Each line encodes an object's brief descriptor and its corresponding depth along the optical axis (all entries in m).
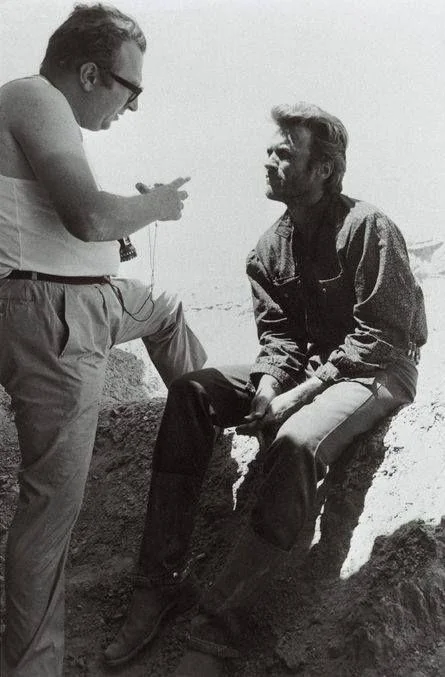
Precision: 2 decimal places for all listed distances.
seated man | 2.34
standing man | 2.19
